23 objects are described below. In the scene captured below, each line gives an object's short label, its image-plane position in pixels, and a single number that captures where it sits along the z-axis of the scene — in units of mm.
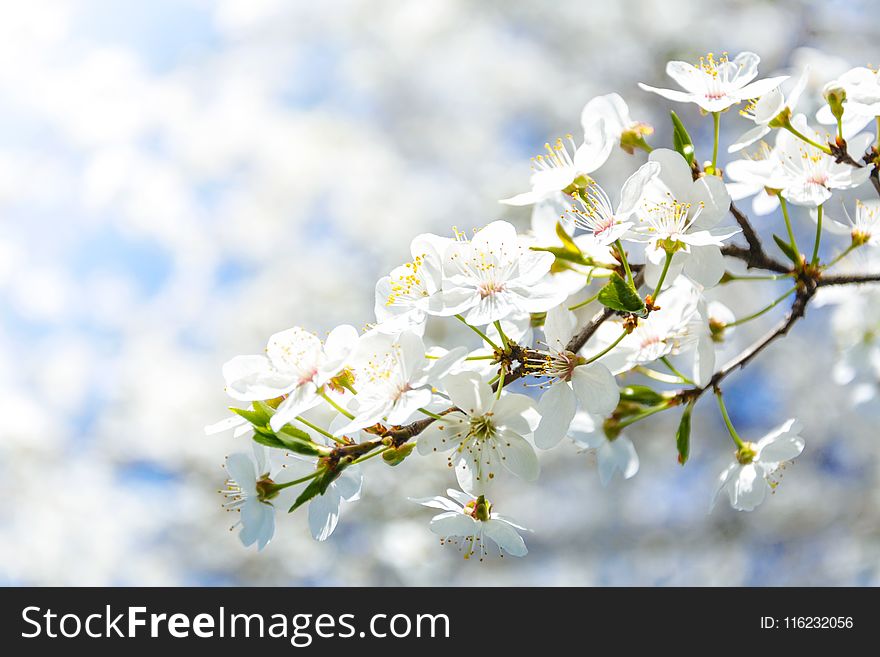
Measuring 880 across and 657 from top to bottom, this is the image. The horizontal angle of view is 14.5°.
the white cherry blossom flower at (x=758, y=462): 658
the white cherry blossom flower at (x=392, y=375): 610
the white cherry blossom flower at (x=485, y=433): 618
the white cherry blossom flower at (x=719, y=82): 639
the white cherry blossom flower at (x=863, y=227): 661
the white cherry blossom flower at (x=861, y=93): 638
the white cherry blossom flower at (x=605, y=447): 676
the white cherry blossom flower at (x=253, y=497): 628
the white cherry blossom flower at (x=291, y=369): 615
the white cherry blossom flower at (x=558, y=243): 633
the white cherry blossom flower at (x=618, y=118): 656
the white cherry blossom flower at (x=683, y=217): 623
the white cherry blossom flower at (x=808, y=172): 640
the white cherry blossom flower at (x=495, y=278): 615
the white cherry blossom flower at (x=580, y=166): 636
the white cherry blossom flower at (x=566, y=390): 618
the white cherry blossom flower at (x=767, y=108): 636
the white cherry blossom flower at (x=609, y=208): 618
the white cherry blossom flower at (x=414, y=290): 615
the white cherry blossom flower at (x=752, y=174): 644
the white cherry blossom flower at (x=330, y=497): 626
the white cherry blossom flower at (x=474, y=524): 636
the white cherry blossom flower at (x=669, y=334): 641
